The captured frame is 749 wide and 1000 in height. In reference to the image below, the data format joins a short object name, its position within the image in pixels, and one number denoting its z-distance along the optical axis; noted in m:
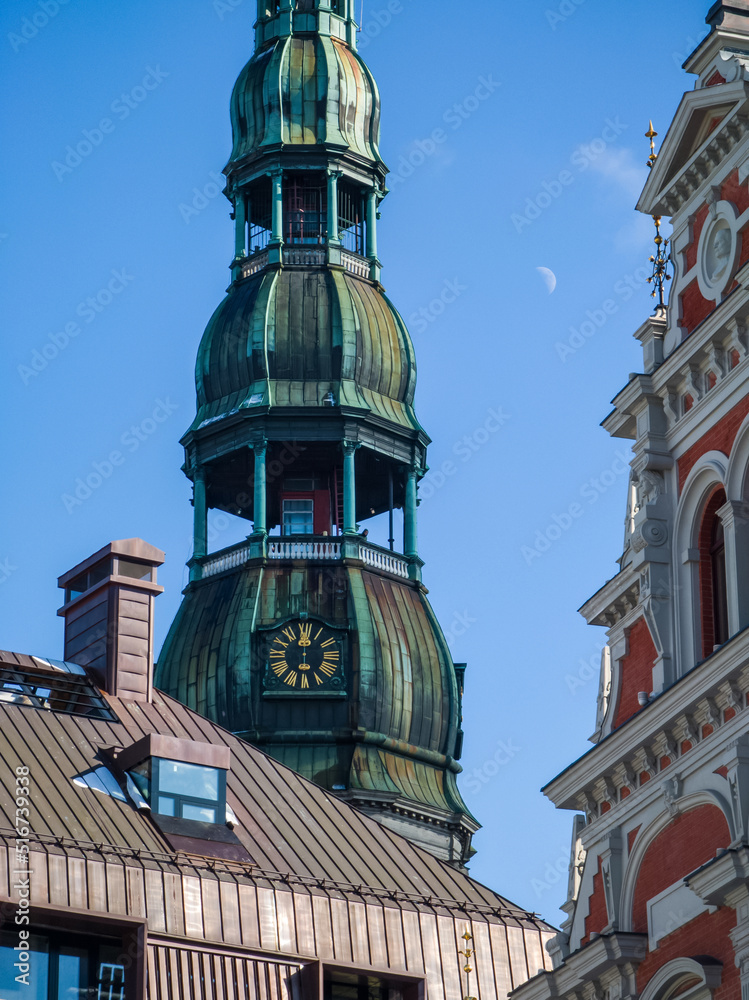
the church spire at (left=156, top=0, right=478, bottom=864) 76.19
